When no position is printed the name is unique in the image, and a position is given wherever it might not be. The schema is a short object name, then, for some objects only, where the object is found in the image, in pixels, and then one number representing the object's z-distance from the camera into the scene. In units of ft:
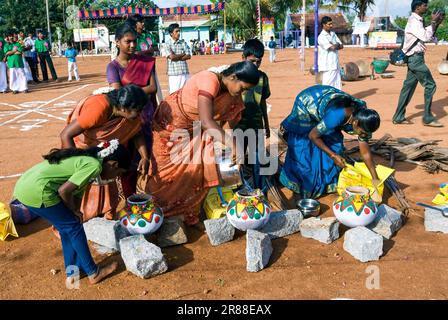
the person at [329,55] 27.43
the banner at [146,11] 100.27
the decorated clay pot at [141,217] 11.33
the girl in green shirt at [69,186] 9.17
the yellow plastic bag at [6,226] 12.37
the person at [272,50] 68.94
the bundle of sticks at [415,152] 16.79
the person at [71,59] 50.42
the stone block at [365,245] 10.64
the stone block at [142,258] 10.09
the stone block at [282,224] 12.01
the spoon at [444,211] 12.01
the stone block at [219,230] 11.63
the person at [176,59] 24.02
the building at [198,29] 131.48
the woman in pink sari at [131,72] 13.44
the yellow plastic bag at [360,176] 13.10
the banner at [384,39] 87.81
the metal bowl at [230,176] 14.07
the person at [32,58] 52.19
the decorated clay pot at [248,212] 11.35
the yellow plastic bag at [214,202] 12.99
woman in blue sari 12.82
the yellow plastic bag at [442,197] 13.67
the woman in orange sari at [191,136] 10.99
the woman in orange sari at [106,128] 10.44
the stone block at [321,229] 11.66
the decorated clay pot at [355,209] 11.52
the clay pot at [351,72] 44.62
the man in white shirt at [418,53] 22.56
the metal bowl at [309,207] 13.23
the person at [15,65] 43.86
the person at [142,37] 16.94
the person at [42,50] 50.90
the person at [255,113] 14.82
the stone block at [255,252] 10.39
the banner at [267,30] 88.63
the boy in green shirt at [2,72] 45.42
